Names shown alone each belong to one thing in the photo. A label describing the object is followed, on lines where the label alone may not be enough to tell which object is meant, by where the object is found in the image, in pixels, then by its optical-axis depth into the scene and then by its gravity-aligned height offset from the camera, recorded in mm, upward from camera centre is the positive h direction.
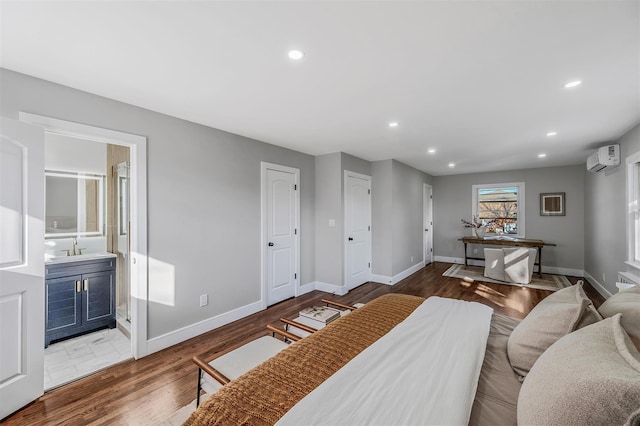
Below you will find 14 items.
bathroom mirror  3252 +131
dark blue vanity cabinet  2713 -899
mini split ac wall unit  3625 +796
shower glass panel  3248 -273
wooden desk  5539 -628
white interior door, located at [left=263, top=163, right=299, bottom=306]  3840 -257
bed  780 -687
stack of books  2152 -842
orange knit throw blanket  988 -716
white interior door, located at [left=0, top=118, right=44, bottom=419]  1770 -350
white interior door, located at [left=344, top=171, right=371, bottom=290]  4609 -263
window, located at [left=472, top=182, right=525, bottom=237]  6309 +168
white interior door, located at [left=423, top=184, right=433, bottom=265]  6742 -270
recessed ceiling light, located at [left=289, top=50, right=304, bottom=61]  1714 +1049
